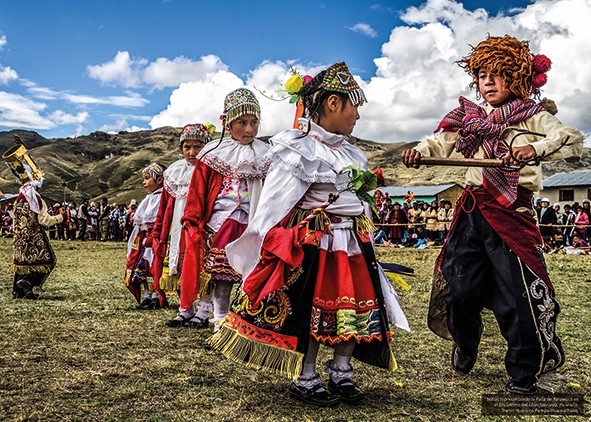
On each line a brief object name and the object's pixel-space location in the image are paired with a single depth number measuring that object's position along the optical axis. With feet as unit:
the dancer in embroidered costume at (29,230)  26.45
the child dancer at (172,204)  20.61
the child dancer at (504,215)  11.99
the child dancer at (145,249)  24.56
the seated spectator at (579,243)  57.72
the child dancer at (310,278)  11.27
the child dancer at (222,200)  17.51
